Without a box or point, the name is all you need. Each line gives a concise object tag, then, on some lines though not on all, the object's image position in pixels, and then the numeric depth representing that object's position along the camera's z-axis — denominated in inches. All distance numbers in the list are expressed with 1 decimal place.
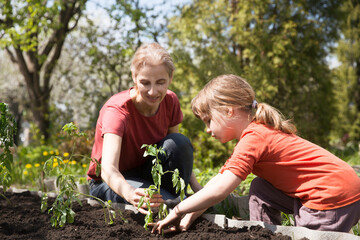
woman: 85.4
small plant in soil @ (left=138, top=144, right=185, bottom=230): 68.9
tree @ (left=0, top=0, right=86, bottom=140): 225.6
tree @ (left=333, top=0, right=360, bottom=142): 363.9
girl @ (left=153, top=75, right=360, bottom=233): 66.6
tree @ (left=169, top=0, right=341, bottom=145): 210.2
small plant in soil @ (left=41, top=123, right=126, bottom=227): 72.6
